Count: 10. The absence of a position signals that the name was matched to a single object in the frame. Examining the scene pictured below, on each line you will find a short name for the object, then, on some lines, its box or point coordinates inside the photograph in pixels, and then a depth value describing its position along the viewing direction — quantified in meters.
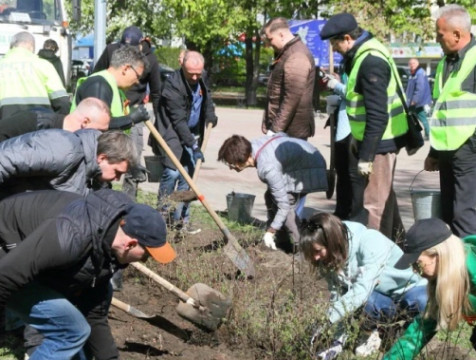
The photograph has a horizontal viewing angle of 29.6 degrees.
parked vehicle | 14.09
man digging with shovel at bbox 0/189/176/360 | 3.67
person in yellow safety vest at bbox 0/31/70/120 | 7.48
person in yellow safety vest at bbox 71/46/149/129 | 6.10
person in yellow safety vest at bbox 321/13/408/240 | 6.54
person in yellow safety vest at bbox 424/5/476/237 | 6.20
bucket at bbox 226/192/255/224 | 8.84
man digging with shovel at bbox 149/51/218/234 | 8.18
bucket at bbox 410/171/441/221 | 7.46
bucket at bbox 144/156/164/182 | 8.70
